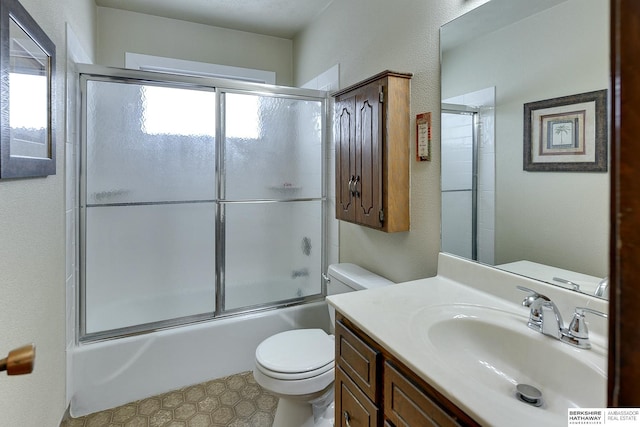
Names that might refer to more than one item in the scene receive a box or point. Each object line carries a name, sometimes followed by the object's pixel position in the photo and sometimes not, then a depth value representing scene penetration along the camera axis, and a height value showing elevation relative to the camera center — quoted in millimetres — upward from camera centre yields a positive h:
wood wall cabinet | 1590 +301
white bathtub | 1809 -872
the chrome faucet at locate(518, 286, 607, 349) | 876 -308
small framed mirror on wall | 918 +373
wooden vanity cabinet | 773 -487
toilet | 1444 -710
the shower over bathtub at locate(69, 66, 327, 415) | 1861 -101
